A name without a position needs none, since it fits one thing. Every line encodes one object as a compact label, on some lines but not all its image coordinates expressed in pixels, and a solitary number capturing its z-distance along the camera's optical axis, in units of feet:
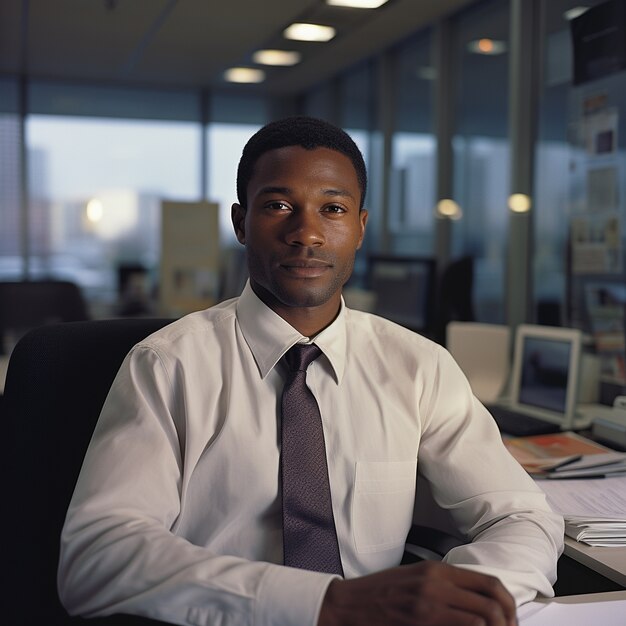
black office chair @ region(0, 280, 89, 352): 13.32
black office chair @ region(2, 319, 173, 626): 4.64
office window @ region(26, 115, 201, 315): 23.13
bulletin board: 10.10
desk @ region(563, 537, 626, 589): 4.41
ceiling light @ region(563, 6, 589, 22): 10.70
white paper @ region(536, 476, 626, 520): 5.11
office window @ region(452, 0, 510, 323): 13.88
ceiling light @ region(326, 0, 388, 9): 13.61
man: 3.79
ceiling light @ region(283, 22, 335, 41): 15.72
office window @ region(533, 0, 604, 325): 11.58
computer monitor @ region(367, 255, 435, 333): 11.96
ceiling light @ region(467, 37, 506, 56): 13.87
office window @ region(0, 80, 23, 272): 22.68
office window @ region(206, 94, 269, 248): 24.17
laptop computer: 7.89
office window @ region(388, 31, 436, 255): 16.69
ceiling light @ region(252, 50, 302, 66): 18.55
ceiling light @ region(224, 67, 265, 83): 21.12
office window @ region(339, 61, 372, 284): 19.62
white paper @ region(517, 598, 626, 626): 3.92
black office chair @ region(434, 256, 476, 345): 11.39
